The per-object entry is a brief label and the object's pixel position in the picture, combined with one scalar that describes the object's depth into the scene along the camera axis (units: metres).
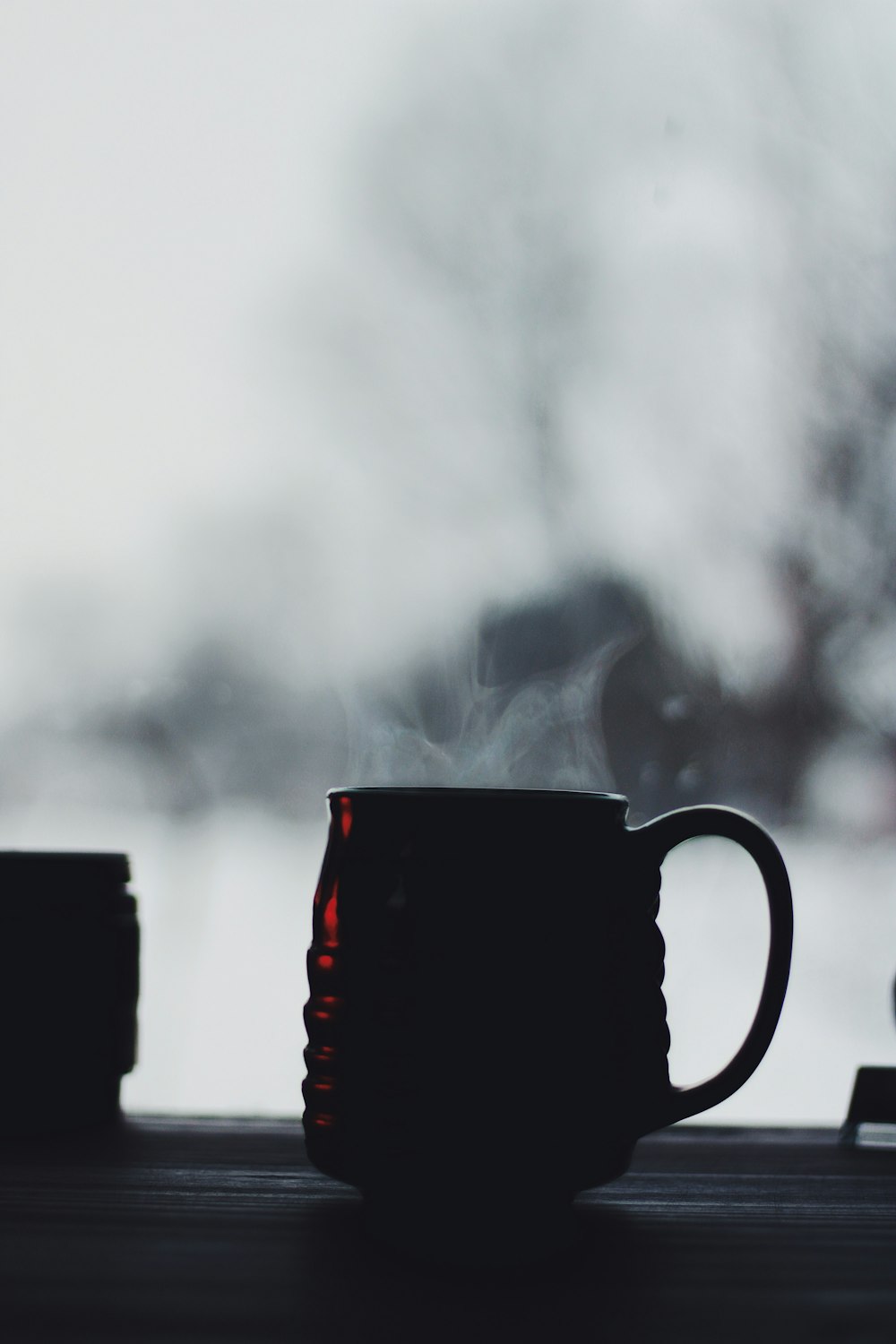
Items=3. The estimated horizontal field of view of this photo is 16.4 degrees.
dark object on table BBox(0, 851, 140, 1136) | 0.94
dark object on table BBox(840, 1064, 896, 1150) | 0.96
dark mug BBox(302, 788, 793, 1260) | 0.79
